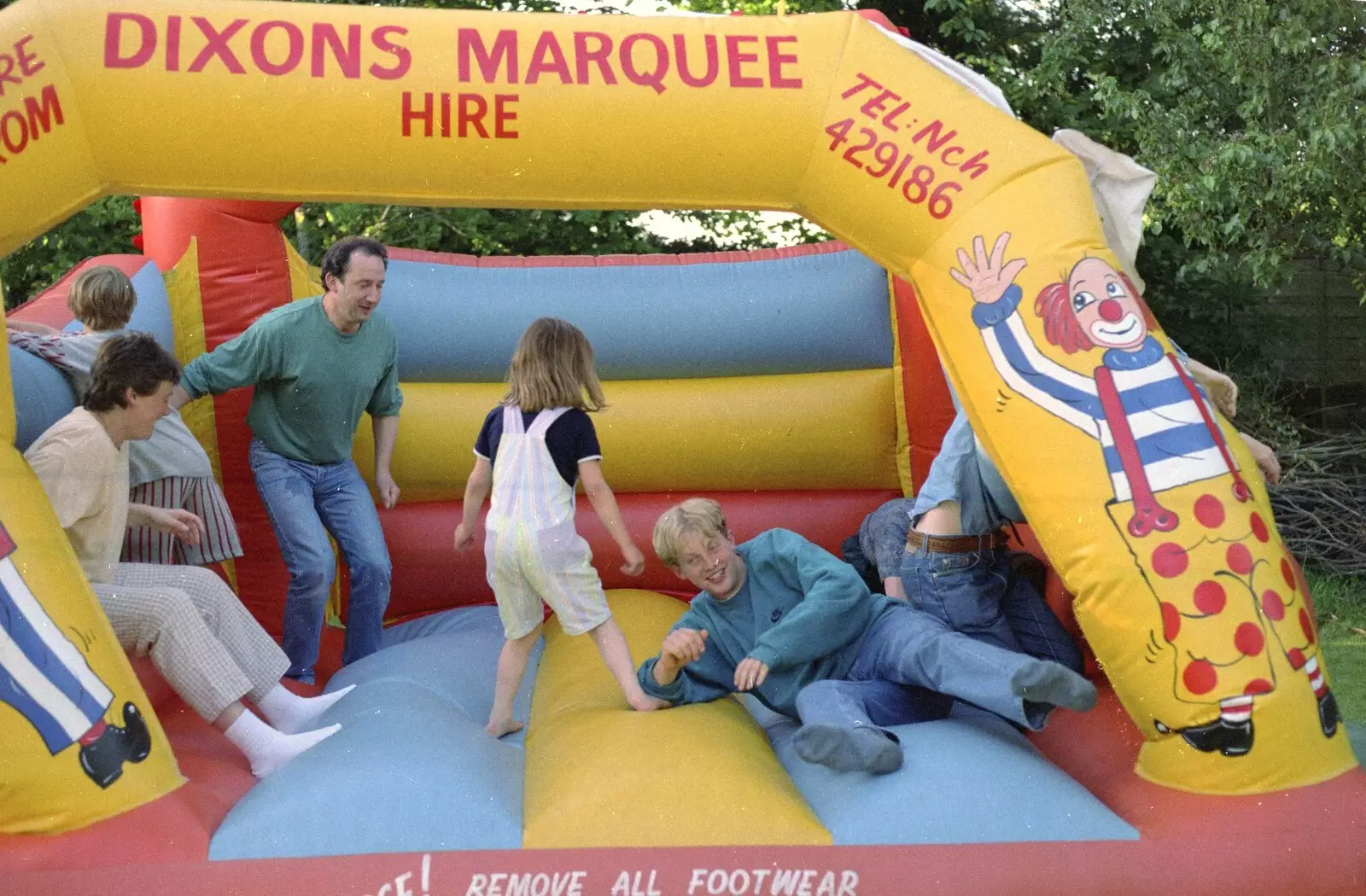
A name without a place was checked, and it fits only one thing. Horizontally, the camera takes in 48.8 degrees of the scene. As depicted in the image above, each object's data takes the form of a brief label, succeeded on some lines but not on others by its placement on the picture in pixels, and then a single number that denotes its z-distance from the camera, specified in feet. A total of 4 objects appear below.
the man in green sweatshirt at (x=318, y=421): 13.30
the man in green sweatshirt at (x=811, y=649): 9.99
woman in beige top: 10.37
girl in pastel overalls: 11.27
